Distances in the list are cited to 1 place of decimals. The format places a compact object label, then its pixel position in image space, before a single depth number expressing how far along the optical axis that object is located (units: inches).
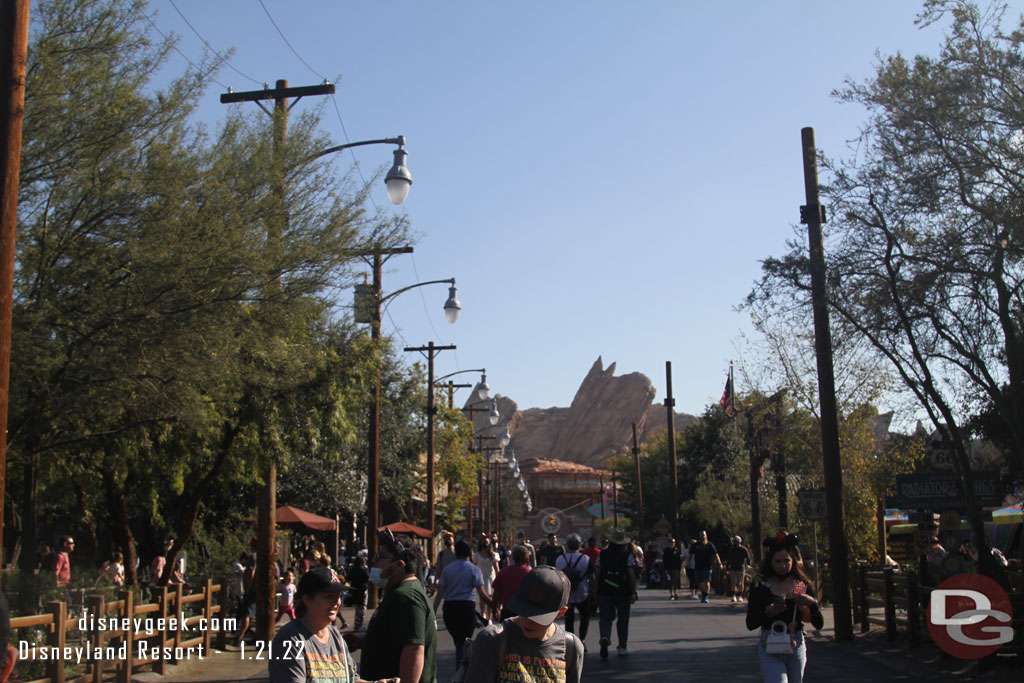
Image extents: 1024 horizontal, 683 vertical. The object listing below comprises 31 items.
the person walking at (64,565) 748.6
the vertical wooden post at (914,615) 585.0
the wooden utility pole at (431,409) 1558.8
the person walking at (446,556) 590.6
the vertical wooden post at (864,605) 717.3
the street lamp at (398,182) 616.7
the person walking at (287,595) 740.6
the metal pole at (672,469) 1806.1
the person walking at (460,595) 453.7
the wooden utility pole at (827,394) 644.1
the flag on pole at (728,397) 1446.5
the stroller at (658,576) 1695.4
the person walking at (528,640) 170.7
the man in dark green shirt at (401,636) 220.4
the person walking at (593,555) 637.3
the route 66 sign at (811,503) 751.1
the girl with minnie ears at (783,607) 317.4
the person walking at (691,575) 1227.7
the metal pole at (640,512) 2326.5
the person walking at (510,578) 447.7
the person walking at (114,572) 776.9
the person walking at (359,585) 780.0
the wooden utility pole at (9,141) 303.9
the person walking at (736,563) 1059.3
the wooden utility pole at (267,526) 630.5
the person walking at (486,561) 667.4
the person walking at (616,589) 584.4
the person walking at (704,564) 1086.4
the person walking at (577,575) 570.6
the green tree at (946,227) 533.6
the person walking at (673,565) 1239.5
